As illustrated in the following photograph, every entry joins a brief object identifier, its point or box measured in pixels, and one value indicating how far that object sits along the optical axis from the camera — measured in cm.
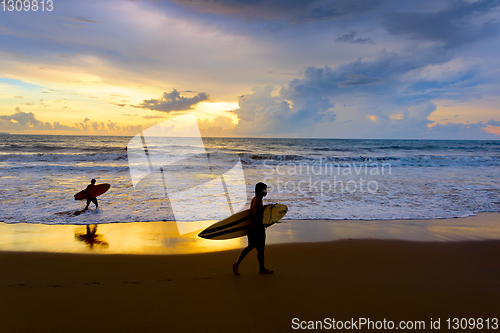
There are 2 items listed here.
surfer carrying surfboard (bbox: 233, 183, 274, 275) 399
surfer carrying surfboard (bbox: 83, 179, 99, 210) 816
